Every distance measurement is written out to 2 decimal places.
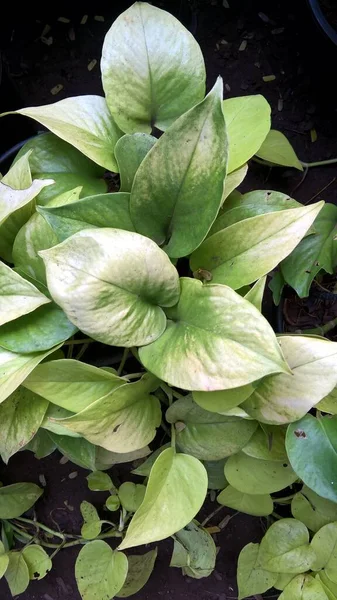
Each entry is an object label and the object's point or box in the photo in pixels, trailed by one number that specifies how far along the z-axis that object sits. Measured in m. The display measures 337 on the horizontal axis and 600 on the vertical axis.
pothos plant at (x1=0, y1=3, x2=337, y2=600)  0.54
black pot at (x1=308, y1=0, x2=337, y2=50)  1.03
